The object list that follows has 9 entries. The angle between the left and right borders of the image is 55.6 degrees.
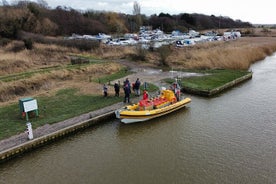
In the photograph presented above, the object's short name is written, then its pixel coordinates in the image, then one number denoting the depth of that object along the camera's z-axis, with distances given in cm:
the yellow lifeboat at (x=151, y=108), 1401
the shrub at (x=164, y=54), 2882
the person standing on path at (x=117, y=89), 1719
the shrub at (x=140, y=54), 3102
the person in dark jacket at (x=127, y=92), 1586
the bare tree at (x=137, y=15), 8006
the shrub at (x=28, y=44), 3037
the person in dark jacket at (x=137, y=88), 1739
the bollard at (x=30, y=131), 1143
